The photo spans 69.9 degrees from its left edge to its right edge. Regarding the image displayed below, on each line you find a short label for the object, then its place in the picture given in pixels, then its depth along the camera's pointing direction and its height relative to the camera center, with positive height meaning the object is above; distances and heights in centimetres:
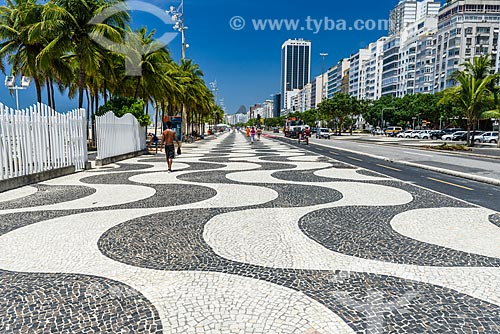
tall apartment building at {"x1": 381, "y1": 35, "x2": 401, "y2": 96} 11969 +2017
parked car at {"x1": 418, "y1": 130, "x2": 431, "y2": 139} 6088 -161
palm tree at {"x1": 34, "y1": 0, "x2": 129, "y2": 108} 1842 +518
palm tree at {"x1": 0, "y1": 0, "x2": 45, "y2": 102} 2270 +609
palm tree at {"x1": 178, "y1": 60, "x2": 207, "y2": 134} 3791 +473
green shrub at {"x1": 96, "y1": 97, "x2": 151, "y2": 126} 2043 +119
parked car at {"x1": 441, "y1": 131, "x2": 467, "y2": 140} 5263 -159
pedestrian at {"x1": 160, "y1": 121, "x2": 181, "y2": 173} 1300 -60
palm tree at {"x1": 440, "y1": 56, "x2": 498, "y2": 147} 2766 +275
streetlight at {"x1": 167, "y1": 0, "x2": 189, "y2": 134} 3766 +1108
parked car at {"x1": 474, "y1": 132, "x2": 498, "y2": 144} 4569 -166
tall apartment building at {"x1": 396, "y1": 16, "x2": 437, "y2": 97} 10269 +2113
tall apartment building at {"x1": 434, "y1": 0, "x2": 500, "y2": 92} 8738 +2331
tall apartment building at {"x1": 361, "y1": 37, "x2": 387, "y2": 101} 13288 +2122
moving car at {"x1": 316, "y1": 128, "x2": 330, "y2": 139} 5625 -122
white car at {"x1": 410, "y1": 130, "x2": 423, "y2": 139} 6247 -150
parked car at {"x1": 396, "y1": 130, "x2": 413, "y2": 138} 6572 -168
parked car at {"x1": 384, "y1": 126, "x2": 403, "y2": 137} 7507 -114
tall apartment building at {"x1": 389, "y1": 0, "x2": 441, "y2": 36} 14775 +5295
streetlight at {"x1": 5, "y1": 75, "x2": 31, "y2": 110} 2611 +343
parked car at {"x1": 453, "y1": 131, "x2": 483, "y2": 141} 5212 -172
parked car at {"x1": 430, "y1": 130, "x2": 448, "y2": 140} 6044 -161
